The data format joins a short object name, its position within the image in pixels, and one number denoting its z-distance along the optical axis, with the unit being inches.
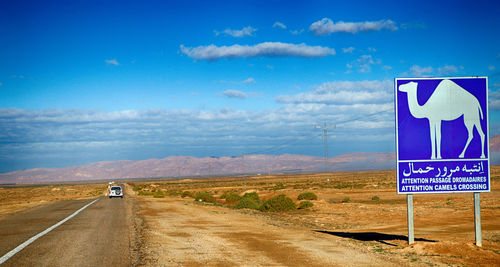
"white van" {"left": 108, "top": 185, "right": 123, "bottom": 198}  2212.1
